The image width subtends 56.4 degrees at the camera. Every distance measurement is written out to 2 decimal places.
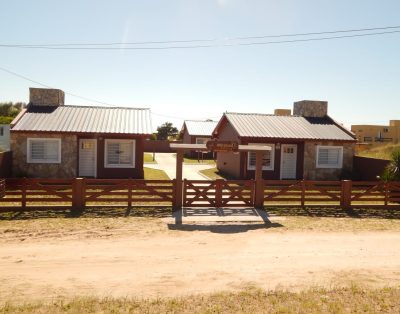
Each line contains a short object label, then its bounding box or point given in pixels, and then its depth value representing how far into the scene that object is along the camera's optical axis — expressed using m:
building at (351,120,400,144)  68.00
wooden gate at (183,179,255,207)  14.96
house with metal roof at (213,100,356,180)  23.31
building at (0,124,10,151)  35.25
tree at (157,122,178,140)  65.00
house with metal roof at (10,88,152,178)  20.91
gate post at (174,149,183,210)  14.82
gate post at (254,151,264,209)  15.34
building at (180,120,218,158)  42.06
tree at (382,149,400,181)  18.12
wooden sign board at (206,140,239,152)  15.14
